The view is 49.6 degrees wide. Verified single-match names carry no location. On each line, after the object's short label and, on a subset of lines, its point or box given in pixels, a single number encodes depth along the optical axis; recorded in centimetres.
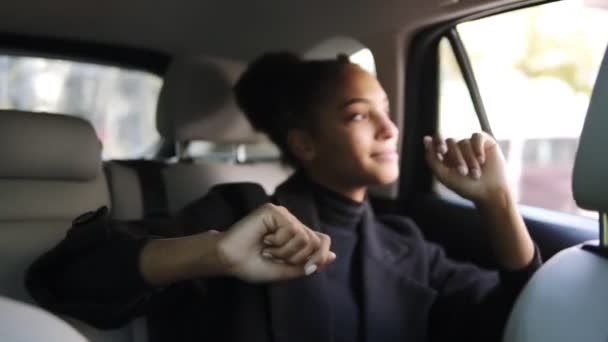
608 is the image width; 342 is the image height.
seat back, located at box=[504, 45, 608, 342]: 84
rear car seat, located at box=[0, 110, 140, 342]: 126
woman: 96
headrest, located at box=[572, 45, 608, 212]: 83
